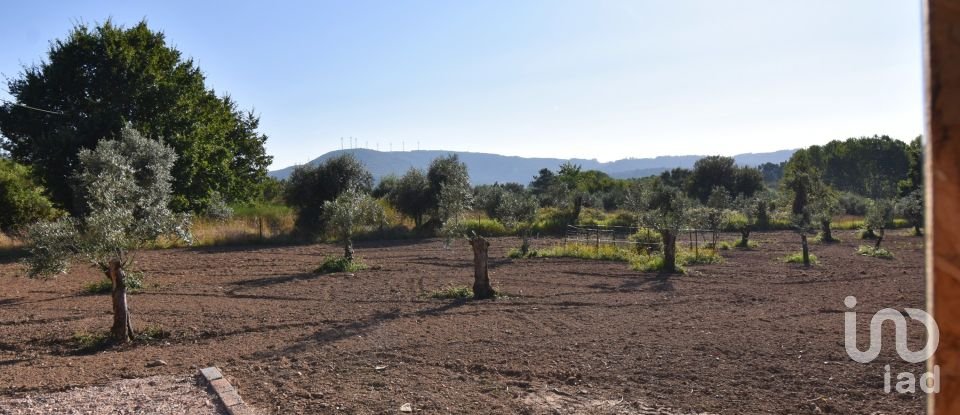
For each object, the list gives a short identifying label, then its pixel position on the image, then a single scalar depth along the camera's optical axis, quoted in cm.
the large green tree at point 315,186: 3300
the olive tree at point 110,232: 916
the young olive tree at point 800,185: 3238
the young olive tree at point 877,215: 2736
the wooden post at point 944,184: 98
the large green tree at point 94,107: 2059
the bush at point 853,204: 5281
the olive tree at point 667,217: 1823
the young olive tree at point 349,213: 1908
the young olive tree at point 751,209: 3878
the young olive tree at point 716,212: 2805
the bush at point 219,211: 3181
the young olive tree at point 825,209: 2650
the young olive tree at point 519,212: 2442
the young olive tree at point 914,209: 3136
